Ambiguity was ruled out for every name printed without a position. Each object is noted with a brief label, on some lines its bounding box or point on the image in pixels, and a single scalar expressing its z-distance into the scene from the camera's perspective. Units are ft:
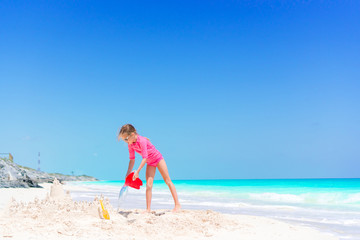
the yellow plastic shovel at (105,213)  13.43
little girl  16.44
